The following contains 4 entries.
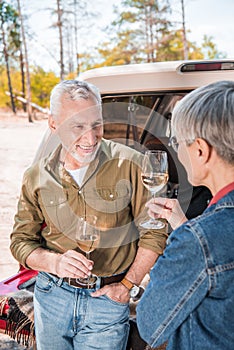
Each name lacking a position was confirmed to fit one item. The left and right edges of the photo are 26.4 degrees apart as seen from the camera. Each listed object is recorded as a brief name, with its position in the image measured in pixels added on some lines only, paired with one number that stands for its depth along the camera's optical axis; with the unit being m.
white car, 2.80
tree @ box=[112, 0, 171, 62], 29.42
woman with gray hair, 1.23
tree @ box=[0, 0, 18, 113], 31.62
